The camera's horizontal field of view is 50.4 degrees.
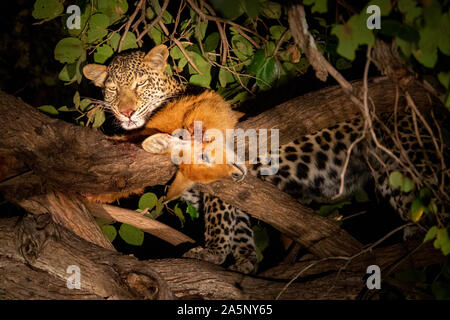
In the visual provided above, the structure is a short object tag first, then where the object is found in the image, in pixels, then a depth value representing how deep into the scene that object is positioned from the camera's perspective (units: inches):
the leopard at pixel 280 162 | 155.5
